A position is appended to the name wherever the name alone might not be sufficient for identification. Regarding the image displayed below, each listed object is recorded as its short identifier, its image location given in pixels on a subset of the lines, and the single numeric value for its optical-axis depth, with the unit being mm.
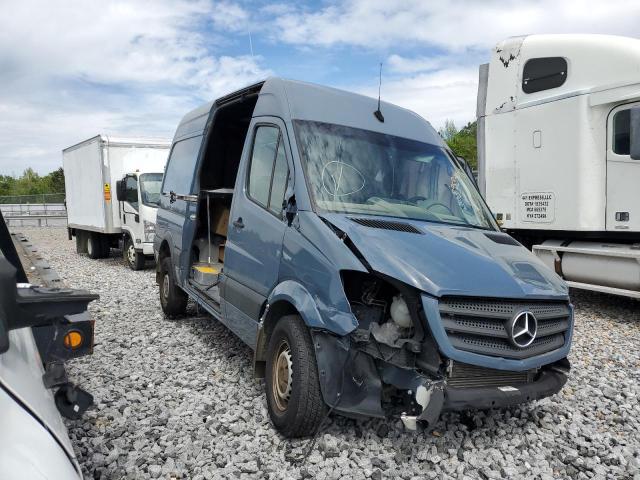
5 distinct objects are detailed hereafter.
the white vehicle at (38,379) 1399
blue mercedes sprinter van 3176
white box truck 12133
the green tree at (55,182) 68962
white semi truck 7051
